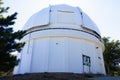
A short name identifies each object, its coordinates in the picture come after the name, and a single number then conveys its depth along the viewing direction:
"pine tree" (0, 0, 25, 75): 4.88
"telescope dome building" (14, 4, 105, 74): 7.57
